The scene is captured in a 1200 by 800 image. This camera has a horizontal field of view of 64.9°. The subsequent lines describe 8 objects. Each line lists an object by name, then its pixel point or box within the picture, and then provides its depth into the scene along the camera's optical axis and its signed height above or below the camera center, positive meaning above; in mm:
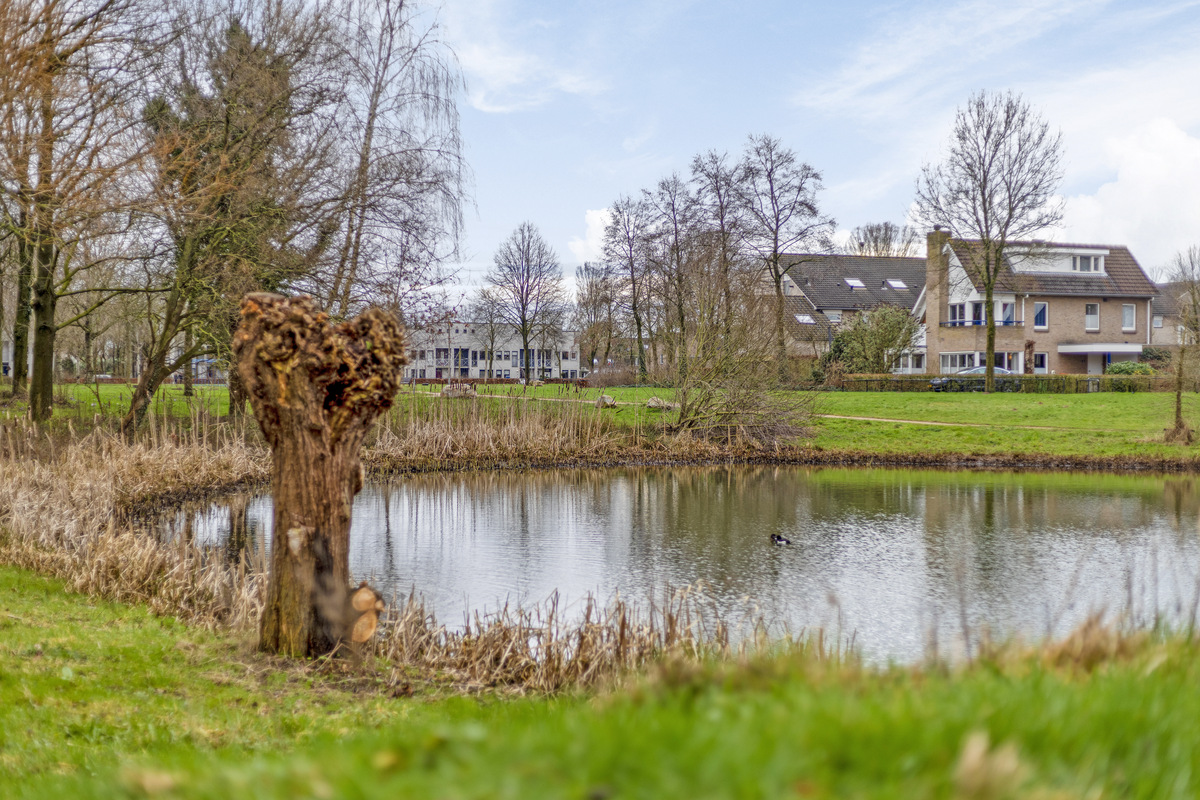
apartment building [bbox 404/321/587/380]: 96312 +2506
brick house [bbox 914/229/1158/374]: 52188 +3784
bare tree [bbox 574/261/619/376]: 59691 +5072
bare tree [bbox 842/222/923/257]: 80562 +12110
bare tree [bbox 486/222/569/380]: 69438 +7239
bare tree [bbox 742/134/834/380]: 42938 +8025
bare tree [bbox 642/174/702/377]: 39506 +7700
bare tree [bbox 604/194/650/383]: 55531 +7644
